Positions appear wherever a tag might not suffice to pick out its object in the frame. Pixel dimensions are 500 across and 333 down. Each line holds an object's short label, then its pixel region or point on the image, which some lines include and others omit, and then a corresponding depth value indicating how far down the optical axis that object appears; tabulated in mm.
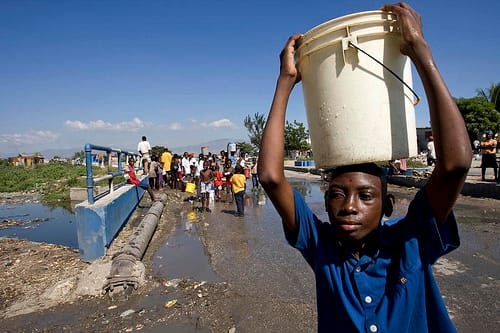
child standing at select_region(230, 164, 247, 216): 9156
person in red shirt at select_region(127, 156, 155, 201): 10012
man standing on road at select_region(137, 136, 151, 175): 13941
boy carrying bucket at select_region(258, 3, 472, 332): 1280
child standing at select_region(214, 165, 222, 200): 12625
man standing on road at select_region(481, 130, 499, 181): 11153
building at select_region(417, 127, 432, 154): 42388
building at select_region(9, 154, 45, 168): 44175
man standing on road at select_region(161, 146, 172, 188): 15938
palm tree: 31797
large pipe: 4086
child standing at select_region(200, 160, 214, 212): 10039
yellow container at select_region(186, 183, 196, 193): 12000
